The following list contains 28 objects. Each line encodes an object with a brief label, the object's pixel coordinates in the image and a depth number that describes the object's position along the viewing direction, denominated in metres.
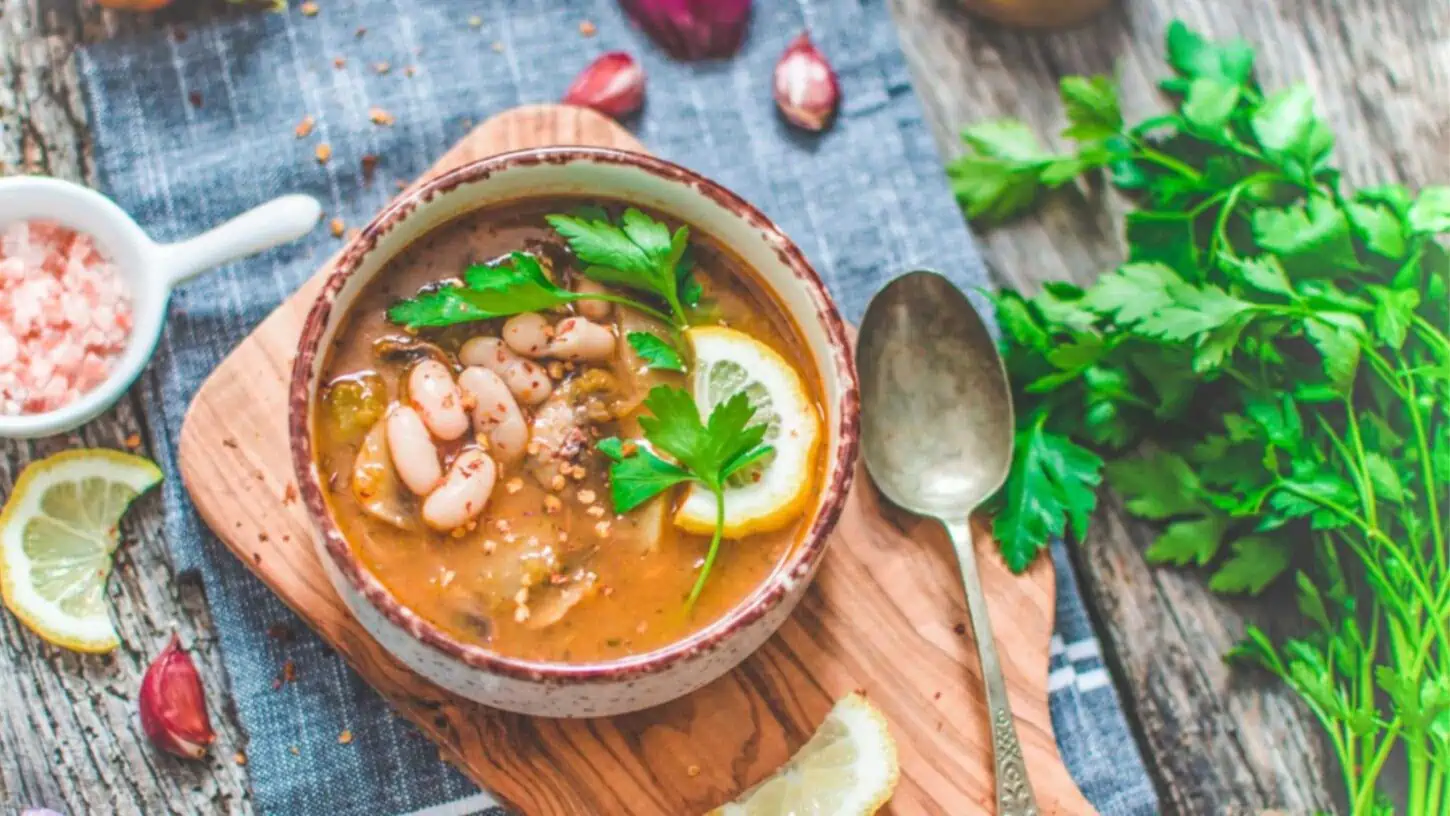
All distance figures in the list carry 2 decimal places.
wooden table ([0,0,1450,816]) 0.79
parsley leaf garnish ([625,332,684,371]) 0.74
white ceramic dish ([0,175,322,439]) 0.78
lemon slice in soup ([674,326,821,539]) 0.74
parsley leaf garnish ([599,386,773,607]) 0.72
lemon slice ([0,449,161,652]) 0.79
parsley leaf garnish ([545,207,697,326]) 0.74
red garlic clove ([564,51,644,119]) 0.81
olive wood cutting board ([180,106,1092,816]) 0.76
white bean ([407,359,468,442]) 0.73
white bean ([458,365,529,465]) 0.74
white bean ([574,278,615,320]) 0.75
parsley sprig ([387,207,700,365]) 0.74
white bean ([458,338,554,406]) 0.74
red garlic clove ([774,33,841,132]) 0.81
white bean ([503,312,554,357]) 0.74
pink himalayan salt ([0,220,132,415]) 0.78
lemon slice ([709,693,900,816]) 0.75
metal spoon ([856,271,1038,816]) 0.77
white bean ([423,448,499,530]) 0.73
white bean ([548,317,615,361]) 0.74
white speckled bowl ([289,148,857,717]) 0.71
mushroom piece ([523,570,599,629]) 0.73
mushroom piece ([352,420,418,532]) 0.73
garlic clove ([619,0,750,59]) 0.82
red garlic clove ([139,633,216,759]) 0.78
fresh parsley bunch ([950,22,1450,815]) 0.78
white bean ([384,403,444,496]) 0.73
